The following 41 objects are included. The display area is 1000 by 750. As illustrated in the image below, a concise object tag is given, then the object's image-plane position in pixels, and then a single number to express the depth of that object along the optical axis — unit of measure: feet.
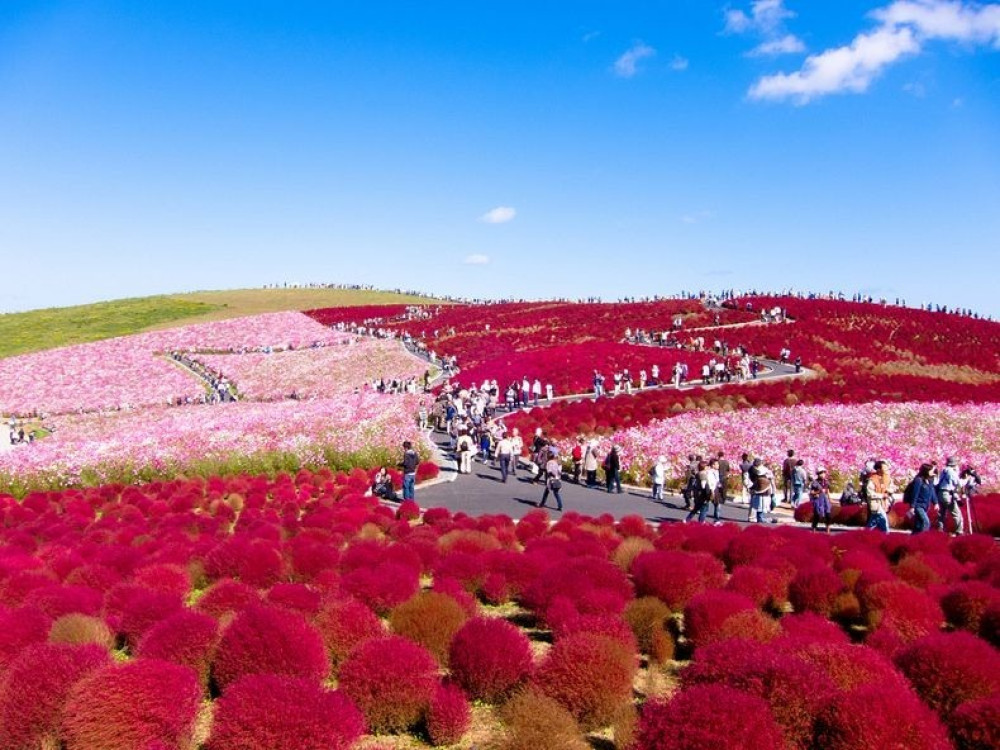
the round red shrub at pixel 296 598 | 29.35
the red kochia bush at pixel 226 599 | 30.09
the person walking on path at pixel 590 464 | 78.28
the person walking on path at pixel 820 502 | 55.42
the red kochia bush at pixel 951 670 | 20.52
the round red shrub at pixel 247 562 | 36.22
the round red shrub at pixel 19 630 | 26.40
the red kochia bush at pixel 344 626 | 26.78
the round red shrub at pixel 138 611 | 28.78
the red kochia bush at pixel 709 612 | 26.94
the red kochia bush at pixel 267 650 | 23.65
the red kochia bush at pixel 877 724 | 16.83
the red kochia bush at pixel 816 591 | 30.96
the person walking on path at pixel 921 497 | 52.80
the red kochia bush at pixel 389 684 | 22.17
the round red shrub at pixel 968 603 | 28.27
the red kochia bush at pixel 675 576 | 32.35
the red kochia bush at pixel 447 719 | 21.70
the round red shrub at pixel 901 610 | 27.40
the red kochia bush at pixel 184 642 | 25.09
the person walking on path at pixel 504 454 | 79.51
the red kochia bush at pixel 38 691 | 20.54
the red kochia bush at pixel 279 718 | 18.20
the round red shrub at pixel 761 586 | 31.45
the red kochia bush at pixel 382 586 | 31.96
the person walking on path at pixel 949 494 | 55.65
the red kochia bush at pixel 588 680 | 22.16
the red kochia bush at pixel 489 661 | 24.07
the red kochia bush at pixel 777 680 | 18.08
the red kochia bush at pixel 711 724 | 15.97
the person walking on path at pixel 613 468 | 73.15
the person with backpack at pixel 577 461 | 81.83
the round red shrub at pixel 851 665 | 20.22
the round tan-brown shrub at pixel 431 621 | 27.30
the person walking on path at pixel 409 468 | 66.95
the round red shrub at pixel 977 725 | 17.94
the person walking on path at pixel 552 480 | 65.87
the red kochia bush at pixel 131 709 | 19.17
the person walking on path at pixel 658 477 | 69.36
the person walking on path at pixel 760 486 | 59.26
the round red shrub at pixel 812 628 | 24.93
